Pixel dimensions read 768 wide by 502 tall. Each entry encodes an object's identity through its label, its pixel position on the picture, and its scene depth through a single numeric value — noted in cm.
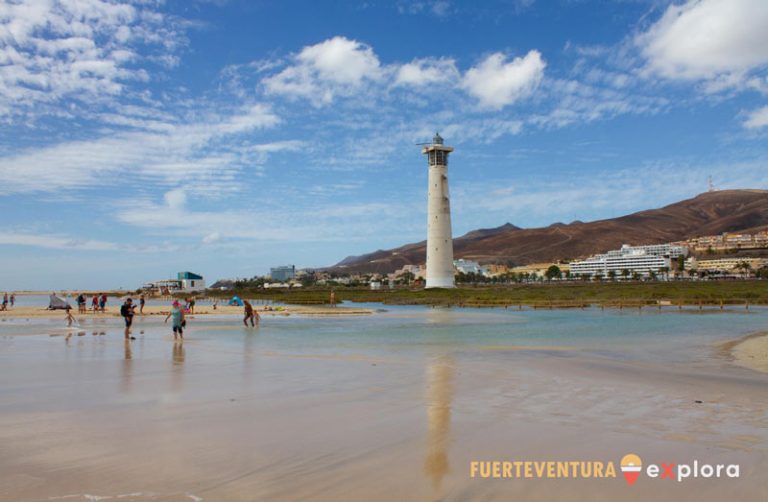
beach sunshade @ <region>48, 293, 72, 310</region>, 3910
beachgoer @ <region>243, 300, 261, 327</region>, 2750
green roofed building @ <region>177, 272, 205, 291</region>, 18875
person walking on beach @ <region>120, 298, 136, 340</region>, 1977
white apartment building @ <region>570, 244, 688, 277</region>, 17538
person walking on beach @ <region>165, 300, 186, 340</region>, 1897
